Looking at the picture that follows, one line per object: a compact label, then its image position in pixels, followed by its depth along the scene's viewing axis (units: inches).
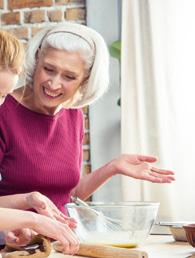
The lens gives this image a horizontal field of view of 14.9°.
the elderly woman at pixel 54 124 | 84.3
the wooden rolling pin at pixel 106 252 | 61.2
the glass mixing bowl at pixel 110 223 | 68.4
